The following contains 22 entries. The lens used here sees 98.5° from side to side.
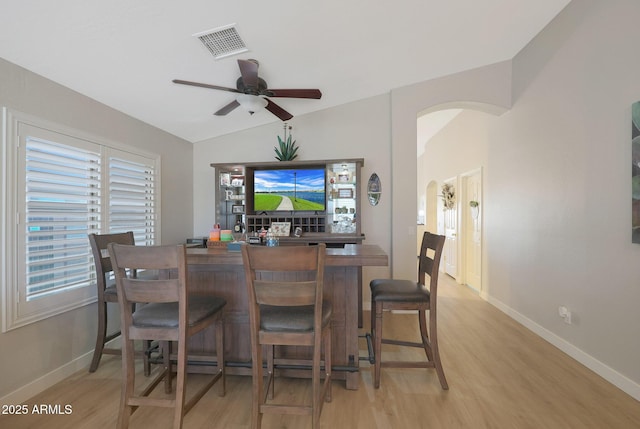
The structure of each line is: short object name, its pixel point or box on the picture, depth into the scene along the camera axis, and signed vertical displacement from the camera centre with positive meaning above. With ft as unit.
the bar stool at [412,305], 6.77 -2.17
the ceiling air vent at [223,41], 7.10 +4.79
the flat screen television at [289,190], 13.02 +1.33
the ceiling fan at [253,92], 7.39 +3.79
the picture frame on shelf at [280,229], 9.25 -0.41
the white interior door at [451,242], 18.15 -1.72
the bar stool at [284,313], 4.66 -1.66
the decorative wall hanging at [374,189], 13.00 +1.33
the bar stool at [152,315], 4.94 -1.90
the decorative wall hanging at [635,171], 6.47 +1.08
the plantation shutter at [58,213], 6.86 +0.11
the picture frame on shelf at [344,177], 12.99 +1.89
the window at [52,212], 6.48 +0.15
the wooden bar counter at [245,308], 6.70 -2.26
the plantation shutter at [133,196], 9.34 +0.79
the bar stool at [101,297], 7.62 -2.19
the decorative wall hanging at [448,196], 18.59 +1.48
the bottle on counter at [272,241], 7.03 -0.61
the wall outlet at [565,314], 8.66 -3.08
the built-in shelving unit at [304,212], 12.64 +0.64
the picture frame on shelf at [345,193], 12.87 +1.14
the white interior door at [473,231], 14.99 -0.84
